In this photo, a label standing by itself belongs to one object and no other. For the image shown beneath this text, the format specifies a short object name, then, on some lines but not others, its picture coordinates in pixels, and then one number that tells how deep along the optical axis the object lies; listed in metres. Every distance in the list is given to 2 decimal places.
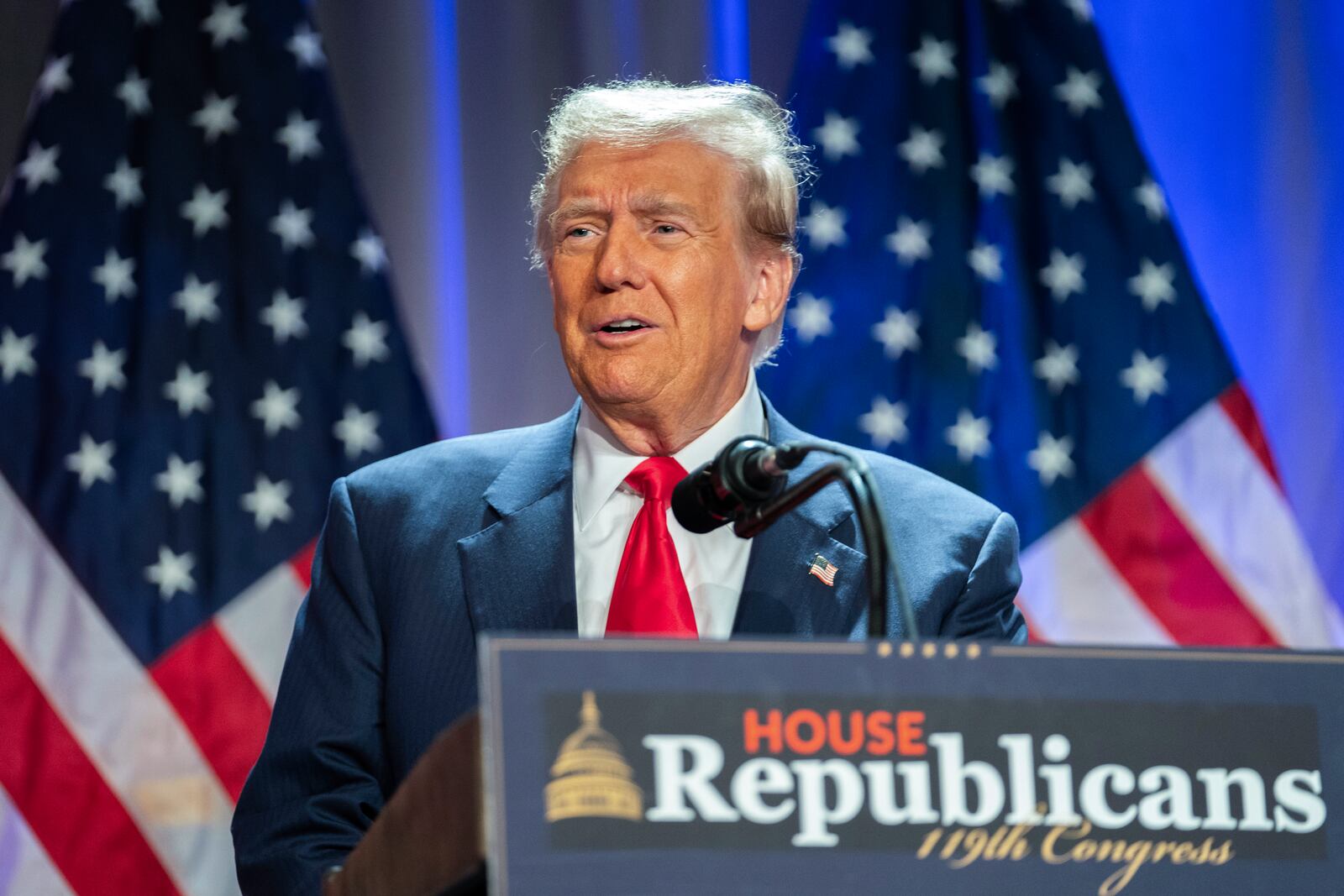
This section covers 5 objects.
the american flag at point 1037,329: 6.15
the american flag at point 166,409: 6.00
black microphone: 5.10
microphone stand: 5.05
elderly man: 5.43
